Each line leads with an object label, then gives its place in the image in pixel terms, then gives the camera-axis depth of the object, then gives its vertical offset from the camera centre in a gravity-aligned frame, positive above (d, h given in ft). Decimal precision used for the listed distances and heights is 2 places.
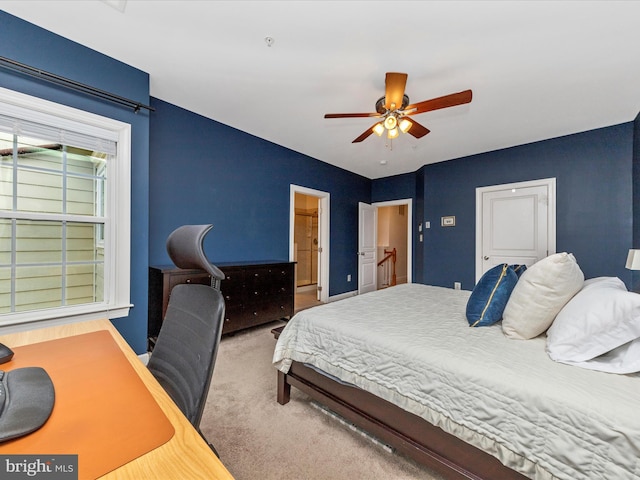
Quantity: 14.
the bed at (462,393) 2.95 -2.14
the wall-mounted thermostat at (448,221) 15.65 +1.07
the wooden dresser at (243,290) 8.72 -2.00
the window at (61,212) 6.37 +0.63
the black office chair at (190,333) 2.71 -1.11
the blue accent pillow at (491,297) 5.32 -1.15
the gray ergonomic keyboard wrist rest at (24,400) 2.12 -1.48
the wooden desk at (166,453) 1.75 -1.52
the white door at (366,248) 19.06 -0.64
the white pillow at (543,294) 4.45 -0.90
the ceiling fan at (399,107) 7.07 +3.67
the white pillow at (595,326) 3.52 -1.16
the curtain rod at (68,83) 6.04 +3.78
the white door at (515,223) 12.79 +0.84
